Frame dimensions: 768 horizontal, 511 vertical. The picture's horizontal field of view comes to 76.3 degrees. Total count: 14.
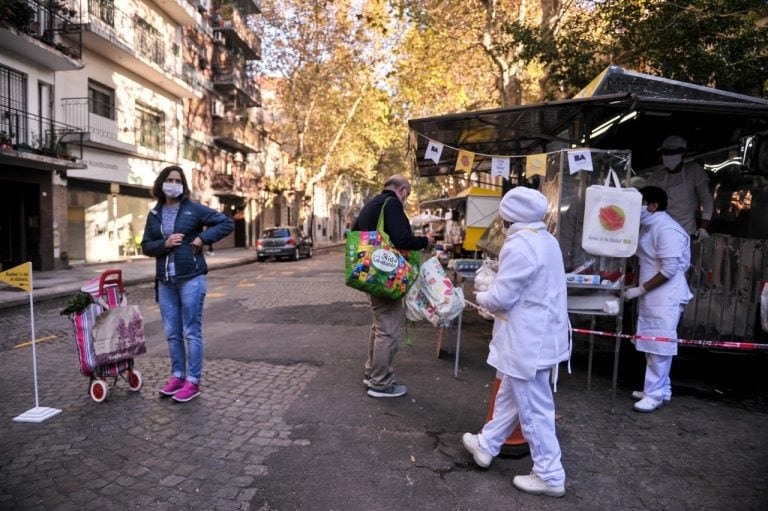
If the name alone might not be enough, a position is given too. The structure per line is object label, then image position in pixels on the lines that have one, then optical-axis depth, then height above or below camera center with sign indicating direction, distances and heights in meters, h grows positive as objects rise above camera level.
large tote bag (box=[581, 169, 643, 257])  4.17 +0.11
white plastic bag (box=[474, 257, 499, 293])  3.53 -0.37
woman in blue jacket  4.07 -0.38
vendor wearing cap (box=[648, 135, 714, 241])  5.59 +0.56
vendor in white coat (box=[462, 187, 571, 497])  2.87 -0.56
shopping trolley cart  4.04 -1.10
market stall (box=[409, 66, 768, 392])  4.95 +1.07
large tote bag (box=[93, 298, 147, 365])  4.10 -1.05
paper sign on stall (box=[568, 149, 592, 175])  4.65 +0.68
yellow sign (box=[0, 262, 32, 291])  4.05 -0.57
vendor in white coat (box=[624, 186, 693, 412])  4.26 -0.51
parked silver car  22.42 -1.16
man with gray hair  4.15 -0.68
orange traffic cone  3.37 -1.50
